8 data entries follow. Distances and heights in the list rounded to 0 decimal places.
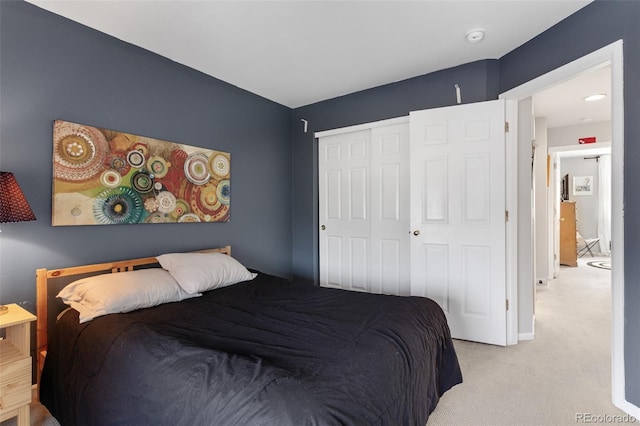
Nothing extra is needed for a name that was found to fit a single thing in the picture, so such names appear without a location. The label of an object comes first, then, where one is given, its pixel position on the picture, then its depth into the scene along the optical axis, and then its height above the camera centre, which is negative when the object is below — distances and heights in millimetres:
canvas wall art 2082 +256
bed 1051 -616
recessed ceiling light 3706 +1367
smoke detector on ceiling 2312 +1325
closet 2695 -10
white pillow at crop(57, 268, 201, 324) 1780 -502
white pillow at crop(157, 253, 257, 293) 2215 -449
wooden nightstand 1505 -776
